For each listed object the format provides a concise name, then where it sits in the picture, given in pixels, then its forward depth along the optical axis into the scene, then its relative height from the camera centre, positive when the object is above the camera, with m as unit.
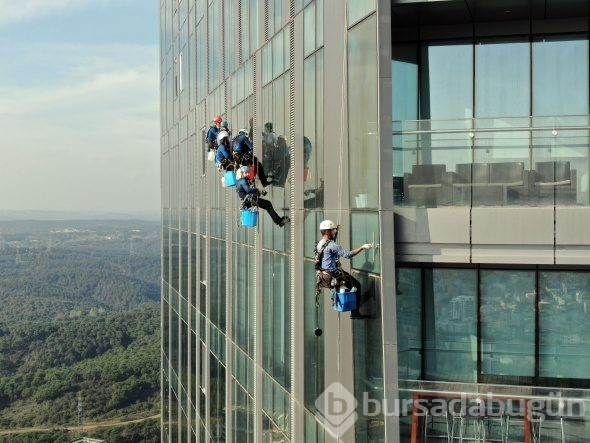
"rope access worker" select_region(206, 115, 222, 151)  19.67 +1.80
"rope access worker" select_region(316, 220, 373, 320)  13.75 -1.04
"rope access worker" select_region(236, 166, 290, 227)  18.23 +0.15
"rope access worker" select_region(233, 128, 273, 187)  18.36 +1.31
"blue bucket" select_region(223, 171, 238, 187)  18.67 +0.65
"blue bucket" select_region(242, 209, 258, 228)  18.03 -0.30
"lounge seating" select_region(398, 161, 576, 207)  13.29 +0.32
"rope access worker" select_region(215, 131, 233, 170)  18.91 +1.33
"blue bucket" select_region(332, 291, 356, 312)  13.73 -1.76
